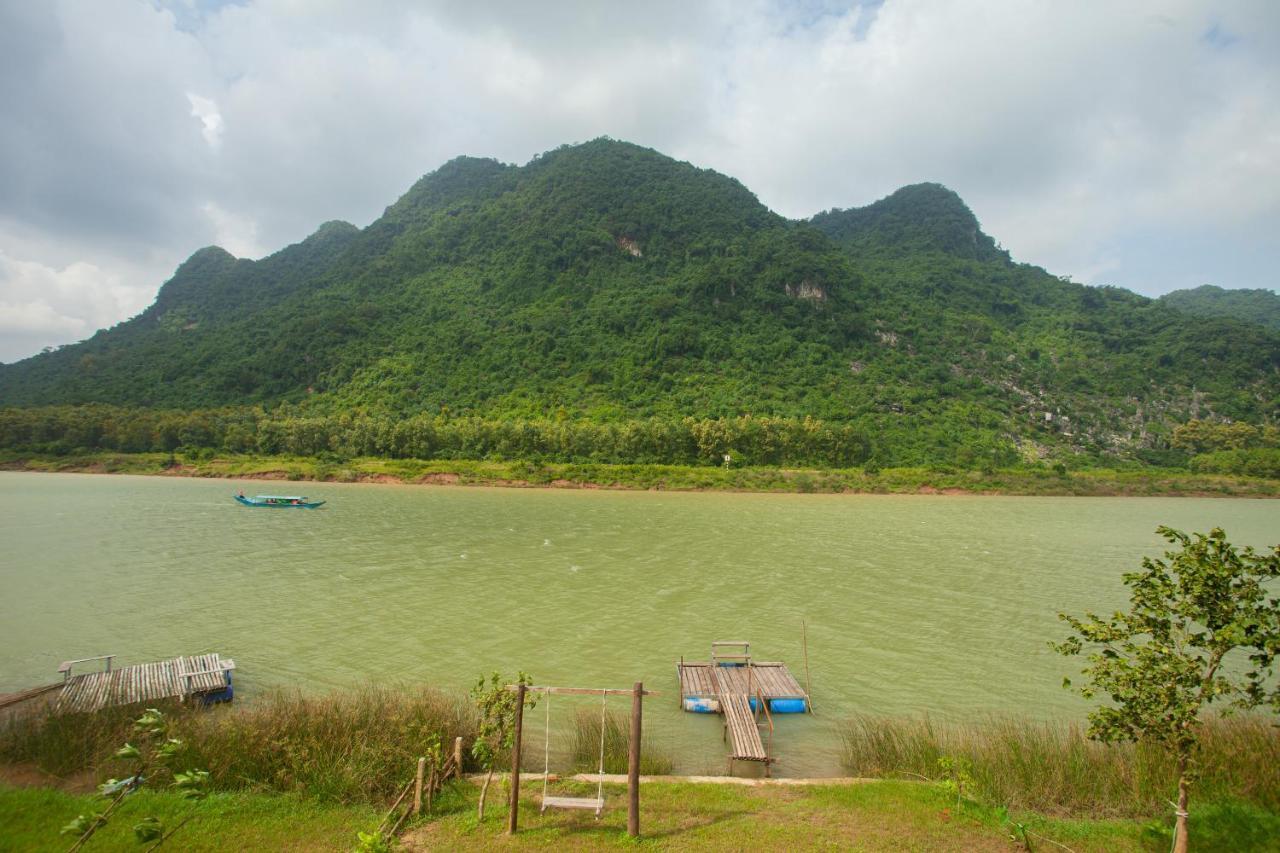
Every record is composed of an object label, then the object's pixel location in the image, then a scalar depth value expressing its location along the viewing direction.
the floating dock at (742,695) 10.05
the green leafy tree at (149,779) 4.41
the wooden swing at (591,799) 7.14
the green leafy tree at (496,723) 8.81
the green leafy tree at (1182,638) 5.64
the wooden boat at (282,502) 43.84
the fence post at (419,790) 7.47
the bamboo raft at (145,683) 10.33
